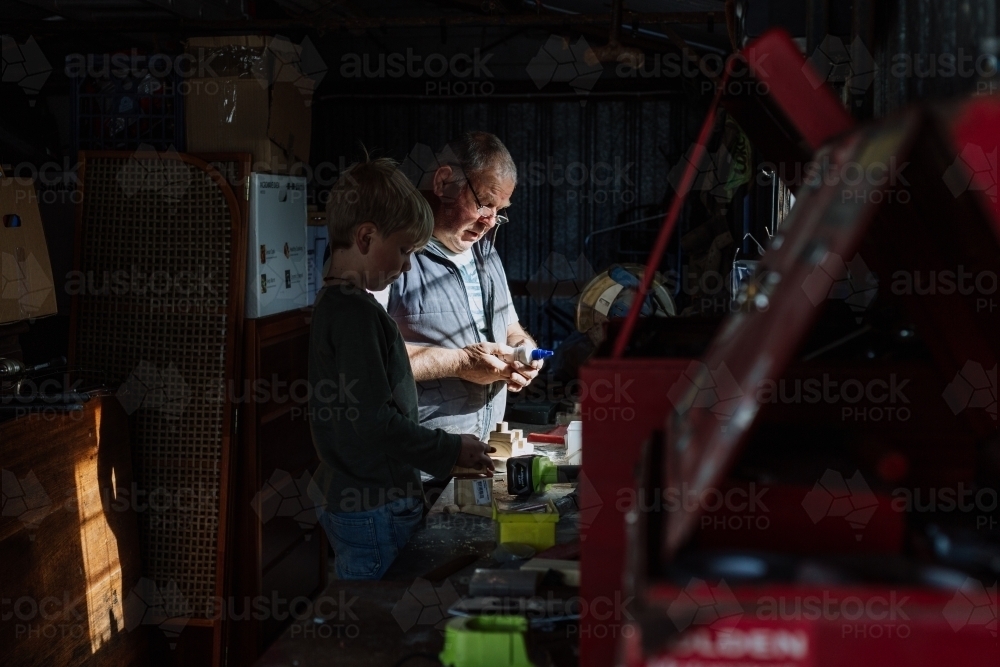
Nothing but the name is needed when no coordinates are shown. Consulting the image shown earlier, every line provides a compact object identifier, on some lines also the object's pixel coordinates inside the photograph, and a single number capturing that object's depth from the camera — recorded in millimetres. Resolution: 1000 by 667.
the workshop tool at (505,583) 1583
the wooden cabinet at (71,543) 2488
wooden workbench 1455
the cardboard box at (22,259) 3002
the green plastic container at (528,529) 1914
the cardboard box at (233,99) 3400
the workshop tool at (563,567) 1655
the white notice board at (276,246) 3391
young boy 2150
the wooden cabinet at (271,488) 3420
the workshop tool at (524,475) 2240
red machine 740
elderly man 2986
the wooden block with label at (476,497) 2254
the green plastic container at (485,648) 1329
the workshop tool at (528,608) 1481
